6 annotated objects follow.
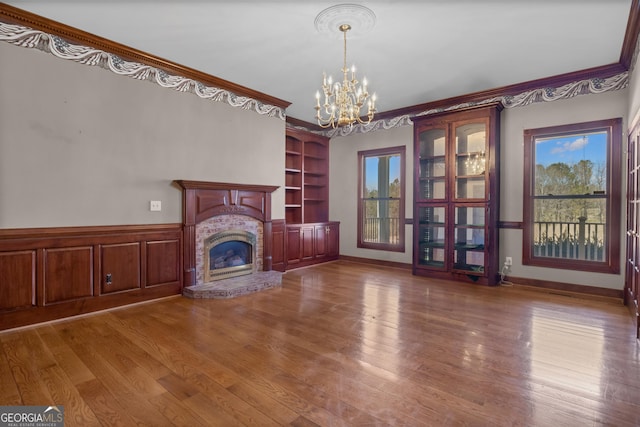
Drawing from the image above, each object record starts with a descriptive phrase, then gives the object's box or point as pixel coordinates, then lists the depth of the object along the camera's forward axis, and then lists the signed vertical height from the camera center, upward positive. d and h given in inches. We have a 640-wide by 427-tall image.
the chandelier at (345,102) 128.3 +44.6
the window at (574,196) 165.2 +8.3
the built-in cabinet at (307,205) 241.4 +4.9
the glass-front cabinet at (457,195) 191.5 +10.3
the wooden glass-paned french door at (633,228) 127.1 -7.4
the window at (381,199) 245.8 +9.4
